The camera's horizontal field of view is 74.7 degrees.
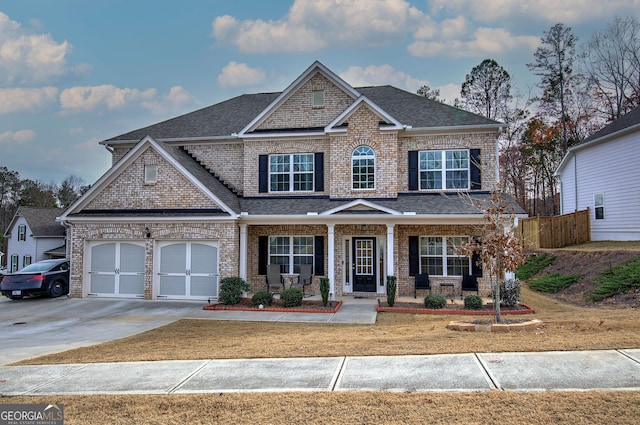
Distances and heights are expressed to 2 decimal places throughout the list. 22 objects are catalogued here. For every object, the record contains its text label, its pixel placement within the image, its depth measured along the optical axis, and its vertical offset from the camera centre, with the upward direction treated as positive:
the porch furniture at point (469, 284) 15.09 -1.71
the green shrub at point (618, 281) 13.77 -1.52
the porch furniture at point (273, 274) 15.97 -1.43
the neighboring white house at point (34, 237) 35.91 +0.00
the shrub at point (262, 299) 13.88 -2.06
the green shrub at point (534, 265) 21.64 -1.52
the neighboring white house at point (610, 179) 20.41 +3.11
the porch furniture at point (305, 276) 16.16 -1.51
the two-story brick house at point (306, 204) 15.21 +1.21
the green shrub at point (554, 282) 16.95 -1.92
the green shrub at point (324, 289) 13.60 -1.70
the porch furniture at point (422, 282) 15.29 -1.66
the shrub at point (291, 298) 13.68 -1.99
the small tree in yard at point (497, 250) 9.73 -0.31
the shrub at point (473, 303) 12.95 -2.05
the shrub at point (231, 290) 14.08 -1.80
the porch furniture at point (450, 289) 15.35 -1.93
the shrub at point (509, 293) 13.23 -1.78
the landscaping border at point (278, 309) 13.14 -2.30
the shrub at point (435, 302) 13.09 -2.04
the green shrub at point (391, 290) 13.52 -1.72
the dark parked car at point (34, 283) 15.97 -1.75
